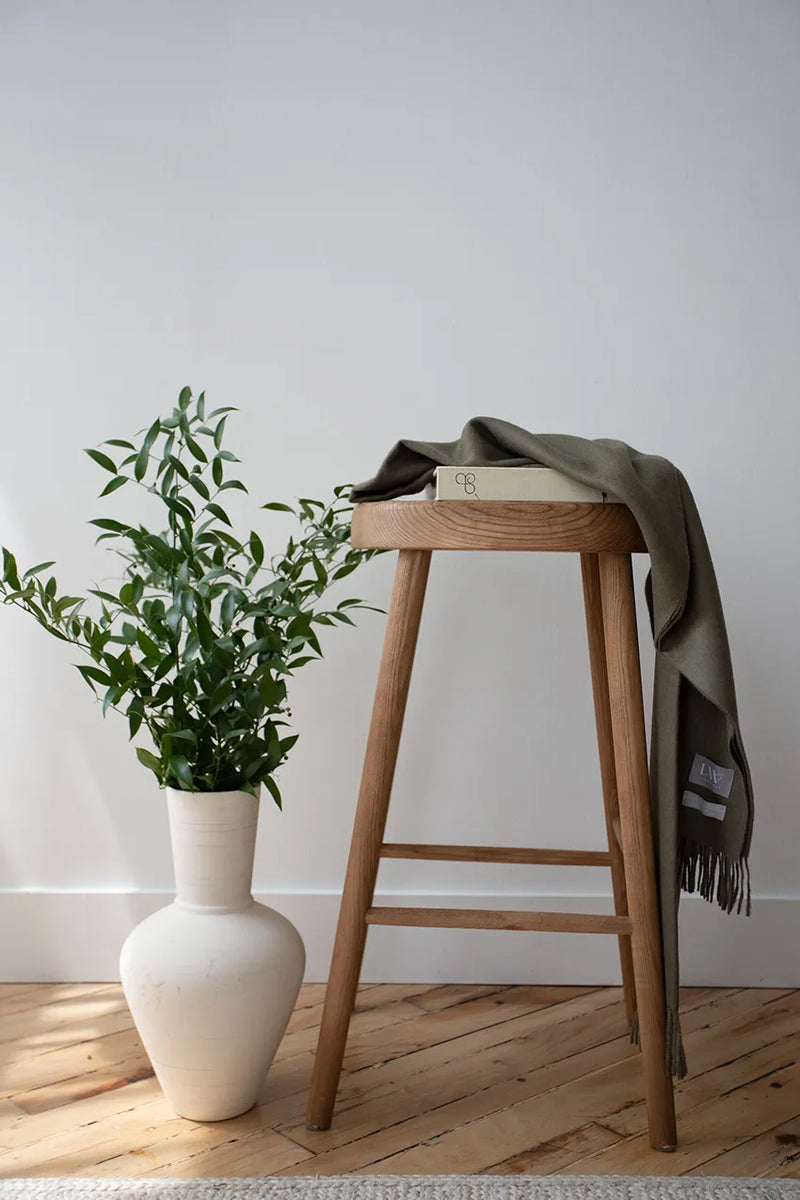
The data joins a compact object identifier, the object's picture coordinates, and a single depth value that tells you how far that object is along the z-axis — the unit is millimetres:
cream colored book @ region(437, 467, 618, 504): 1103
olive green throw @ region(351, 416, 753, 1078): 1066
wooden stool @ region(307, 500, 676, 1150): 1088
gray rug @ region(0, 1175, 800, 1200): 1023
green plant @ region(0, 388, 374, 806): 1135
